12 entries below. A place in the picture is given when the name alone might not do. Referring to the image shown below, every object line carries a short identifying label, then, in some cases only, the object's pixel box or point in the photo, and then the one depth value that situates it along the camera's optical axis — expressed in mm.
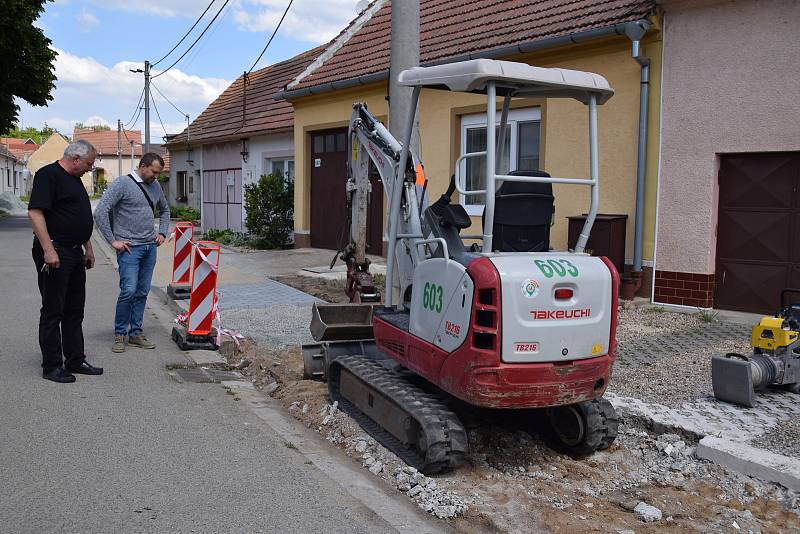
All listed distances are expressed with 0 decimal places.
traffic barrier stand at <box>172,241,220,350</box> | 7918
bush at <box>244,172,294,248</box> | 18484
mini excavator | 4418
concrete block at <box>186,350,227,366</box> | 7570
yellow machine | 5703
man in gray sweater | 7445
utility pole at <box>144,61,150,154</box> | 34062
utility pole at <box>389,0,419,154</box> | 8016
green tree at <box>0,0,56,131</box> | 24500
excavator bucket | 6637
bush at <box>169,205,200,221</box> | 28219
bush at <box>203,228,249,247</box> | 19875
